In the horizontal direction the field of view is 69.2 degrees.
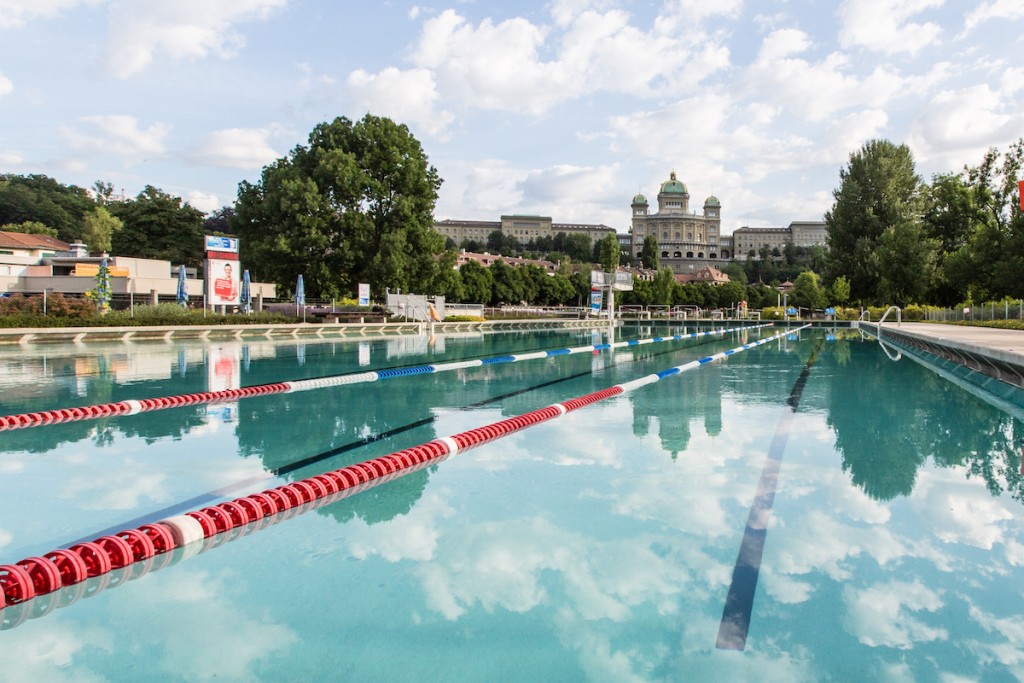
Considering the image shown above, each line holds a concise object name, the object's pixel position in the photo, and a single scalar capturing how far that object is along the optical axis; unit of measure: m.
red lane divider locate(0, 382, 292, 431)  7.71
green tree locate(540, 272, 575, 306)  79.00
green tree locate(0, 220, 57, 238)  71.88
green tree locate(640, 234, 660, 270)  149.50
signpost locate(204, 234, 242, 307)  26.75
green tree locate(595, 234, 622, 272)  105.31
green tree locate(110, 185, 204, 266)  55.34
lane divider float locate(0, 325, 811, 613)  3.42
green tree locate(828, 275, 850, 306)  66.50
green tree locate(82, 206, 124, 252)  67.19
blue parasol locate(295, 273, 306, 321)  31.80
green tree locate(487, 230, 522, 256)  171.82
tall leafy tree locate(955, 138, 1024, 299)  29.22
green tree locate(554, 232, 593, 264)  170.62
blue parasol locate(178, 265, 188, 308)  28.59
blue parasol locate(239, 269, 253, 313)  30.84
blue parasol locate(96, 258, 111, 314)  25.97
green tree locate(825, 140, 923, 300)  49.94
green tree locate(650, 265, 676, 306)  85.81
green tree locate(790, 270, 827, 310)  82.56
